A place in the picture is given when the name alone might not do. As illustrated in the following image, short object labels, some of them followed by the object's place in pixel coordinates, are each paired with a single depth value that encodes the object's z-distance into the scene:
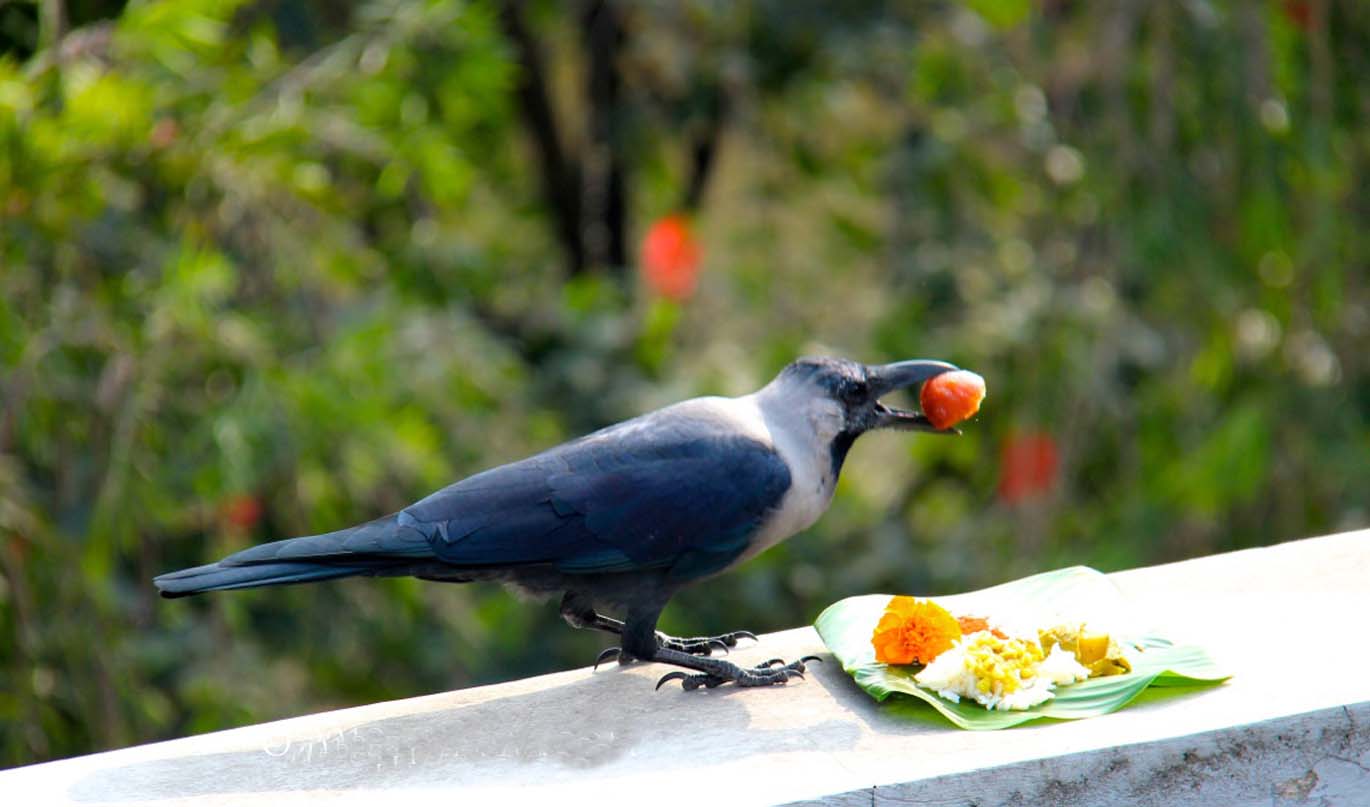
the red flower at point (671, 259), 11.77
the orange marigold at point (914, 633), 5.75
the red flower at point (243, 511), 8.65
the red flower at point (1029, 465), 11.05
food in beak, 6.35
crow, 5.89
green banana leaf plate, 5.48
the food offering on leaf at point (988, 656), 5.53
